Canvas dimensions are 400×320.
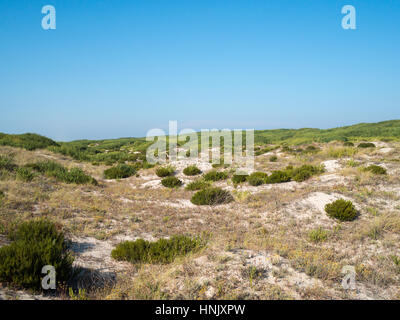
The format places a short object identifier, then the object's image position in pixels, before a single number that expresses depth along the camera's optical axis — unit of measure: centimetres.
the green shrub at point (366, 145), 2333
